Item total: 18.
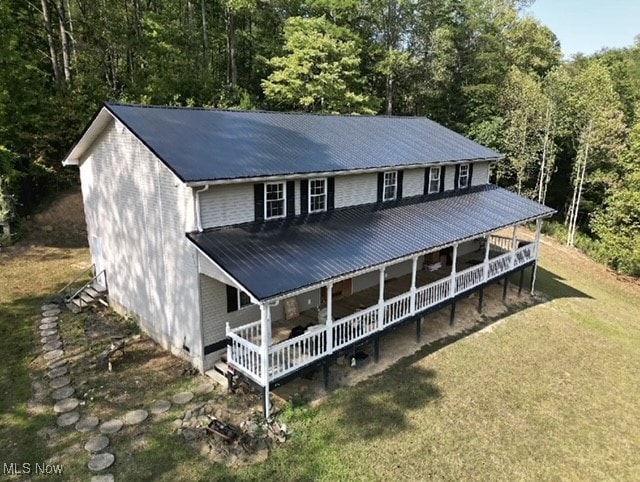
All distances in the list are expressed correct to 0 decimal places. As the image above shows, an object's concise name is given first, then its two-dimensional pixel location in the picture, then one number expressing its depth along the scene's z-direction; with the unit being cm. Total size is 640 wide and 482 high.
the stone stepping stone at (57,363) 1373
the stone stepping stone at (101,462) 980
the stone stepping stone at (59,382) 1270
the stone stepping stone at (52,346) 1474
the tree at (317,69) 3225
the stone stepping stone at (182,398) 1206
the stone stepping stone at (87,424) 1098
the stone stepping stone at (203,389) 1247
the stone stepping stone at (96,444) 1034
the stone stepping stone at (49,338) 1522
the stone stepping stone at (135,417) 1126
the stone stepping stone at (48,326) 1609
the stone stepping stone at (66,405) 1169
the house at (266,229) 1209
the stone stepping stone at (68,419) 1116
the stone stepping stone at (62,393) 1223
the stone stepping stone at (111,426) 1091
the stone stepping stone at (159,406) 1168
